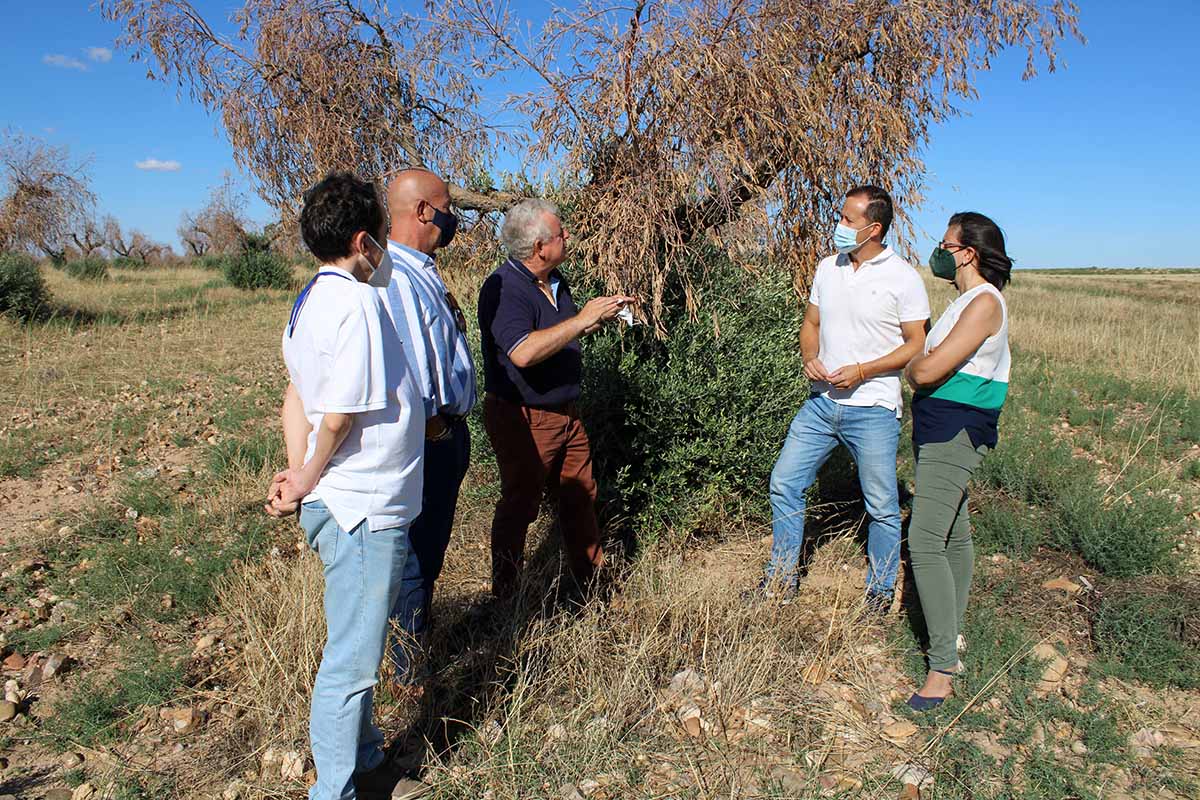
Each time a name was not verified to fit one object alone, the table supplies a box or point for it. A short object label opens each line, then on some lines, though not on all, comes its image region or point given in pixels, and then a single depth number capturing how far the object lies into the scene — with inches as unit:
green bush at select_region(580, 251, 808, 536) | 163.8
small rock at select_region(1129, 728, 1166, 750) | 109.7
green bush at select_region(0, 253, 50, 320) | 442.0
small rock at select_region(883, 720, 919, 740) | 111.0
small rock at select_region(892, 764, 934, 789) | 100.5
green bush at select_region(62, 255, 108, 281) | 786.2
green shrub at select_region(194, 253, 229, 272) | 1075.9
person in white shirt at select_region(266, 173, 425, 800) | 76.6
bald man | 105.3
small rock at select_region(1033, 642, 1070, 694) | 124.7
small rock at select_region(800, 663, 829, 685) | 123.1
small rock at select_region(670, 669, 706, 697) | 120.1
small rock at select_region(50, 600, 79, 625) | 143.5
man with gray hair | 122.1
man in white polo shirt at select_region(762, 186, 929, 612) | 130.3
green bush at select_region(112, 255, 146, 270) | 1054.4
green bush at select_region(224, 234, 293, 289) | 786.8
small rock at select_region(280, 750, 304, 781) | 100.2
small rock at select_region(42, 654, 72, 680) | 125.9
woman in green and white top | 115.3
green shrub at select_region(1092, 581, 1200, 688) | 127.0
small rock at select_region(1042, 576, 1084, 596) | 155.4
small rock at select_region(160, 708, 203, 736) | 111.4
